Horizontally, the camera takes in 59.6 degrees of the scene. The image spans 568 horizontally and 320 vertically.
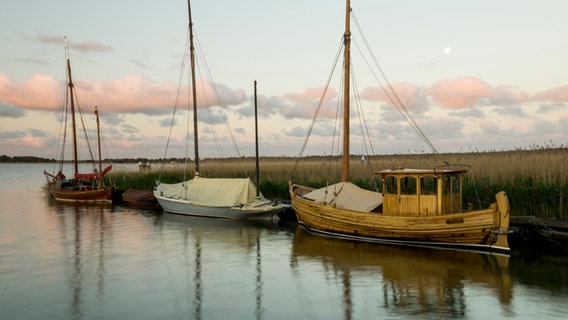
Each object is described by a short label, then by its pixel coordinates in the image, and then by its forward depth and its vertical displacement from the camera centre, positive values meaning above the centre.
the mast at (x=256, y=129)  35.50 +2.44
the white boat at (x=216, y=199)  32.38 -2.43
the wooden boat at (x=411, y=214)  19.39 -2.26
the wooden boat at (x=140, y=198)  42.84 -2.98
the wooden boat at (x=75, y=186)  46.75 -2.15
